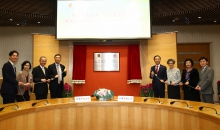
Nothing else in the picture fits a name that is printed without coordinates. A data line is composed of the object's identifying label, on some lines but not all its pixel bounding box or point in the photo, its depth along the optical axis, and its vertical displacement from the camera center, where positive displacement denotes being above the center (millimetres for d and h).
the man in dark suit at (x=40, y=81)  3346 -196
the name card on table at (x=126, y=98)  2641 -415
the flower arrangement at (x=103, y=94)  2713 -366
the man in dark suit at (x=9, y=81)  2771 -165
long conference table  2057 -579
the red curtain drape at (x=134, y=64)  5172 +177
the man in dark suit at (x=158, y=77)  3779 -144
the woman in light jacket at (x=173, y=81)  3502 -209
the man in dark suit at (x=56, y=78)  3568 -154
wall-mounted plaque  5297 +268
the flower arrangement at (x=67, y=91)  4562 -526
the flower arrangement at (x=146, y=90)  4738 -532
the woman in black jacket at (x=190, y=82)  3221 -219
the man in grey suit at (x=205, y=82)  3003 -203
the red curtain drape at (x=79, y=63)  5219 +210
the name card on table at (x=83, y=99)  2641 -418
